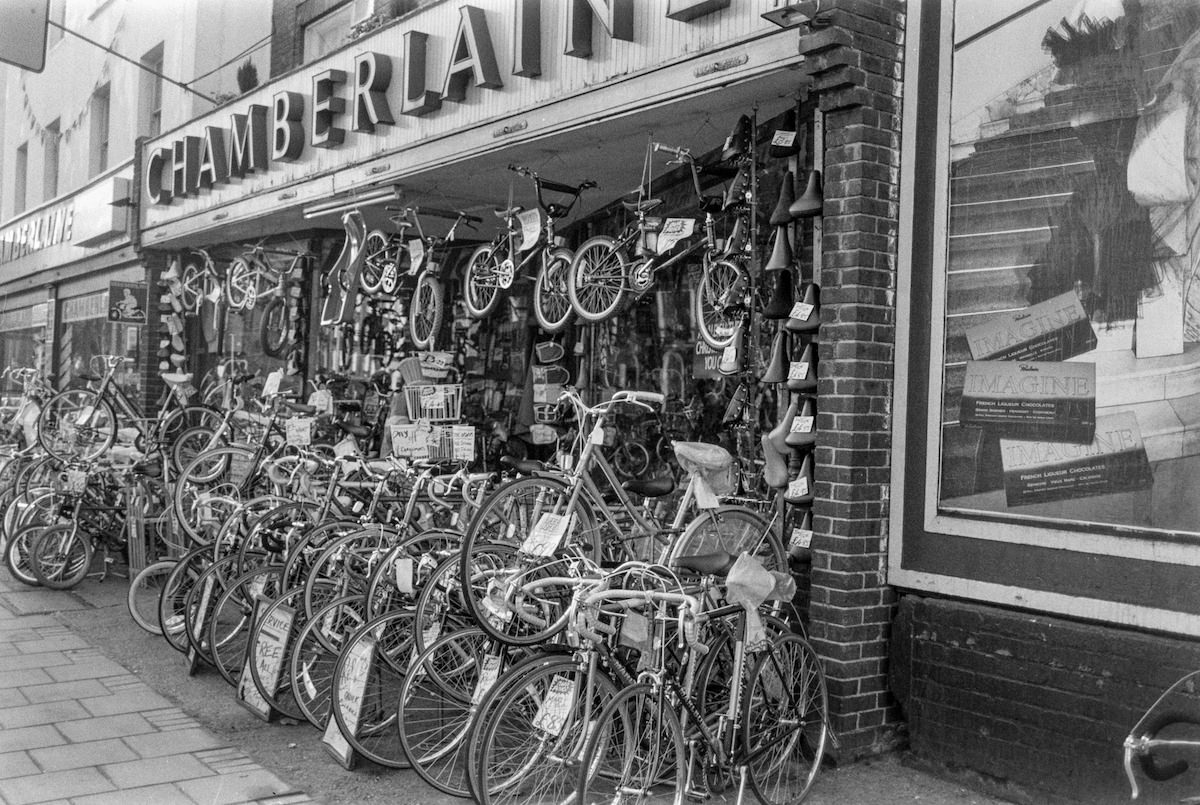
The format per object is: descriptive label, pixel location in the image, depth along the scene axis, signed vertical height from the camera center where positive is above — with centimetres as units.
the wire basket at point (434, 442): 695 -24
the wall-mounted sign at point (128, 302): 1431 +128
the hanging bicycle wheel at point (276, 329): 1347 +92
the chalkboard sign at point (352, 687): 526 -140
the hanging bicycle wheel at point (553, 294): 845 +94
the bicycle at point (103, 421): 1127 -28
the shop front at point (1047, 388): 465 +18
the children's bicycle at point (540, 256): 848 +126
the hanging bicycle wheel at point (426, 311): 998 +90
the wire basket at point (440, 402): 837 +4
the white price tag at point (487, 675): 495 -125
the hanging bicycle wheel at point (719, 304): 711 +76
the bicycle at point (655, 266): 714 +106
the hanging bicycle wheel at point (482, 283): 920 +109
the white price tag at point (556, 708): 421 -118
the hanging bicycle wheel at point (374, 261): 1012 +138
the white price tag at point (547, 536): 503 -60
